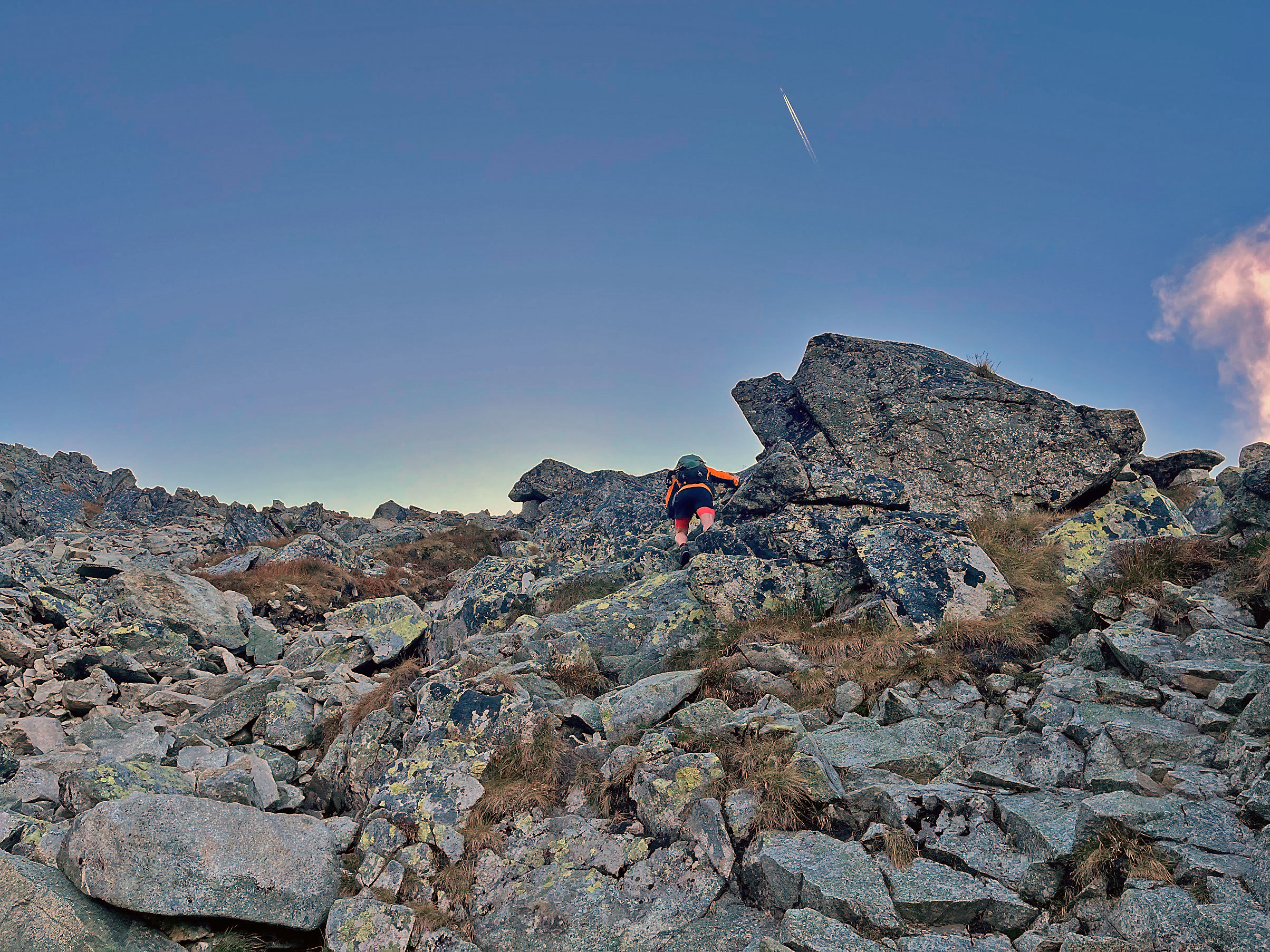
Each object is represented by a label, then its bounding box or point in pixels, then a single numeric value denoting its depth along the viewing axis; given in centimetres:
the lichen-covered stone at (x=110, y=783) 848
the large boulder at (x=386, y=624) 1606
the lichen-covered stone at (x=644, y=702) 915
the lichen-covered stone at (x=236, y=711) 1288
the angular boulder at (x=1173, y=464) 2044
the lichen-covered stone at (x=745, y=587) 1205
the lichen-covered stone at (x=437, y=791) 773
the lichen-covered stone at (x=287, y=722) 1230
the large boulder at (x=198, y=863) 642
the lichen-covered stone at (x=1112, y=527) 1205
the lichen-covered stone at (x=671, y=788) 718
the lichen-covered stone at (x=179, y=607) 1953
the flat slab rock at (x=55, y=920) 592
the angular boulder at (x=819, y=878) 566
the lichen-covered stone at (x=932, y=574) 1065
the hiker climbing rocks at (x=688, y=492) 1702
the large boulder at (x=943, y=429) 1695
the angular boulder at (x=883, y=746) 750
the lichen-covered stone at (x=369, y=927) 657
